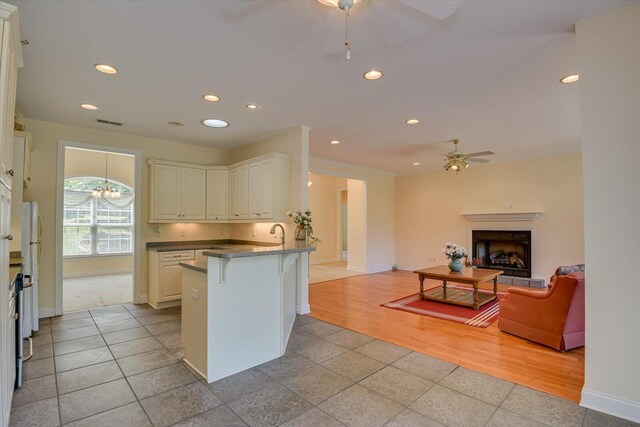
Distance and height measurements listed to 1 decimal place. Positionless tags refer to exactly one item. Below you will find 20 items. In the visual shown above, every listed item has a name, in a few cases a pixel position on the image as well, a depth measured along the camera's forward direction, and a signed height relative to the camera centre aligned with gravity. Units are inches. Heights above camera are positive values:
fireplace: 268.8 -29.5
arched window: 295.4 +0.4
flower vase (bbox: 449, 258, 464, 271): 201.6 -30.3
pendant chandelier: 297.8 +27.5
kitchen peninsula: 101.3 -31.1
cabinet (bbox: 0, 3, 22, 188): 59.7 +29.7
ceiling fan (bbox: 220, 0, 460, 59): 70.9 +52.1
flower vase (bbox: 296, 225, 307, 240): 162.4 -7.6
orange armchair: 123.6 -39.6
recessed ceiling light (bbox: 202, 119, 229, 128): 167.6 +52.1
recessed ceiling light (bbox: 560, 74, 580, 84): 117.2 +52.0
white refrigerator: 140.1 -15.7
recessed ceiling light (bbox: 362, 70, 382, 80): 112.9 +52.0
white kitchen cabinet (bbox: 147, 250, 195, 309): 185.5 -35.4
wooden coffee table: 183.5 -41.0
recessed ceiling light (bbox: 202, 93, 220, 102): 134.6 +52.4
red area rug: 164.4 -53.3
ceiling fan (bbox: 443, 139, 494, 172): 201.2 +37.8
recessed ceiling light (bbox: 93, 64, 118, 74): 108.8 +52.6
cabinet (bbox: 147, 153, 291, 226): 181.0 +17.9
